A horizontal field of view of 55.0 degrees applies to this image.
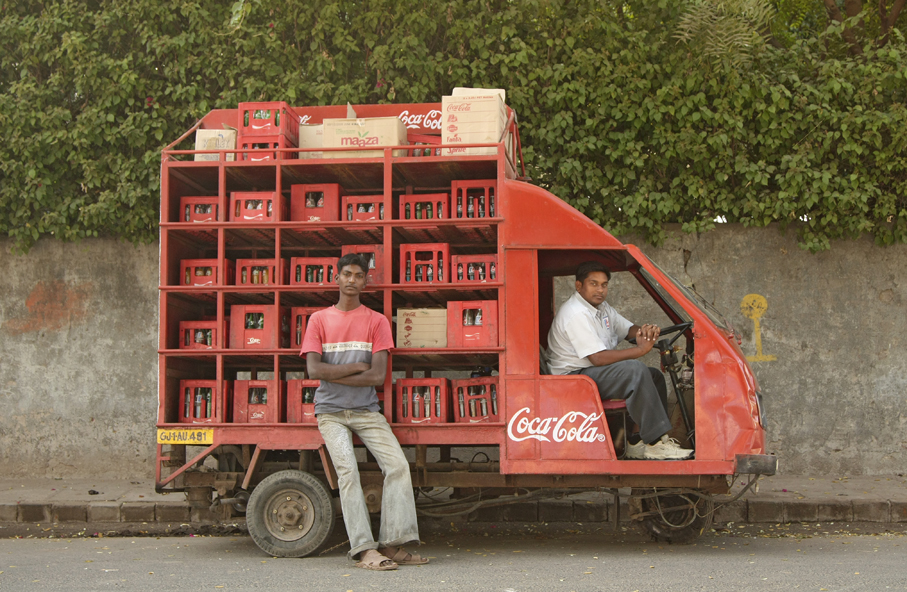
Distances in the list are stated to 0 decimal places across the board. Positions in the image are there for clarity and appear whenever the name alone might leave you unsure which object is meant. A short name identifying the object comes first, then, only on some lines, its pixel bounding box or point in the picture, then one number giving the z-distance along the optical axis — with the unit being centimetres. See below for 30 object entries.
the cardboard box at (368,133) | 626
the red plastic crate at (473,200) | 611
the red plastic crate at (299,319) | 619
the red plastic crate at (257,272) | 618
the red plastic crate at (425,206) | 610
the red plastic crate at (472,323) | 594
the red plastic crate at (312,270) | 619
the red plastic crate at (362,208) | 616
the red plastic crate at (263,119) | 637
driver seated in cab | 565
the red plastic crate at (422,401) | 596
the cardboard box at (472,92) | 643
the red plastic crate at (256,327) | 607
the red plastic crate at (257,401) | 606
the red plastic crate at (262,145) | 634
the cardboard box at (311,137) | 662
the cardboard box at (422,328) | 602
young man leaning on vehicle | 568
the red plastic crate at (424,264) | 607
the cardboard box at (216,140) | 654
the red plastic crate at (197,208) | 630
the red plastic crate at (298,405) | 609
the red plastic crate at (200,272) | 624
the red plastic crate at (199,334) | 618
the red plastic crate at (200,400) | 612
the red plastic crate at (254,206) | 619
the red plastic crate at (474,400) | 593
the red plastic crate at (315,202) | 624
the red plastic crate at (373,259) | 610
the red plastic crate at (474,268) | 601
